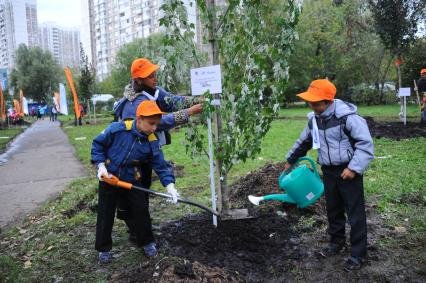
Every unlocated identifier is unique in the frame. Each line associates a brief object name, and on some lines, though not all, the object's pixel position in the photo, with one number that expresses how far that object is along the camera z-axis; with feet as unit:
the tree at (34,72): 168.76
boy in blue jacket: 13.01
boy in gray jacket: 11.62
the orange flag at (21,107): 108.83
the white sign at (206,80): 13.29
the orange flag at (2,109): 73.75
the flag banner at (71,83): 70.20
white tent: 136.01
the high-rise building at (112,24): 258.57
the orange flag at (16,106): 106.63
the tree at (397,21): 44.29
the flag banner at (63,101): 81.90
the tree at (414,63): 68.69
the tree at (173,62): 14.20
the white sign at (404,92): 40.68
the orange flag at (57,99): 100.27
